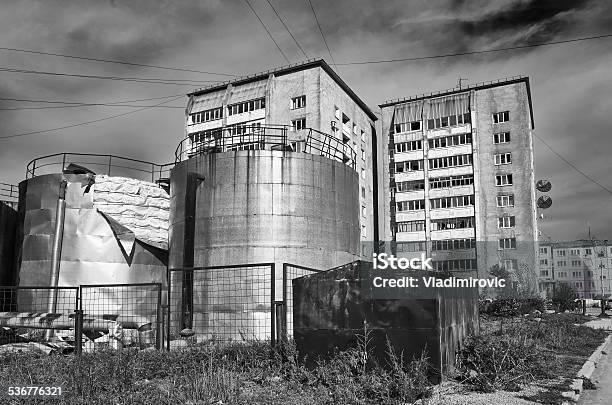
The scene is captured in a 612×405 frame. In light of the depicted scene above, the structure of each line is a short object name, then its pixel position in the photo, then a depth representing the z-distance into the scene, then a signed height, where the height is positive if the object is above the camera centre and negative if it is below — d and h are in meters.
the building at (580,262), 134.50 +4.22
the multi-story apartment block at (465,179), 65.12 +12.12
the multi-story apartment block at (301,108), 59.31 +19.23
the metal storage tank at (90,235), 20.36 +1.55
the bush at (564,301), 39.34 -1.57
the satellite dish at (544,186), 65.69 +10.94
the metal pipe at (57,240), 19.17 +1.31
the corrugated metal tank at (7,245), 22.19 +1.20
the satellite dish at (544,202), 65.38 +9.02
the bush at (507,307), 28.72 -1.51
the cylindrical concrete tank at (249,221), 18.59 +1.95
